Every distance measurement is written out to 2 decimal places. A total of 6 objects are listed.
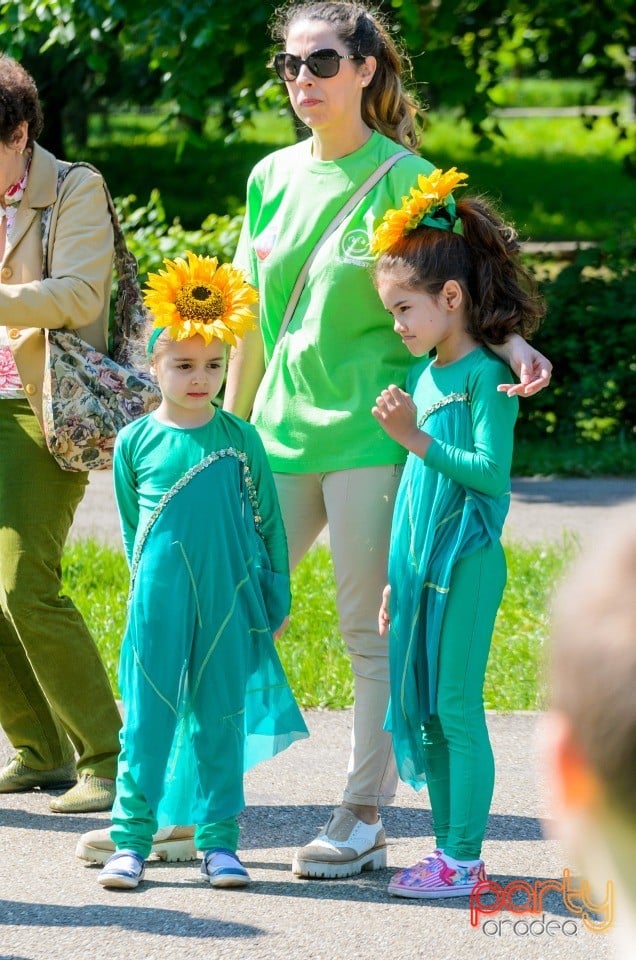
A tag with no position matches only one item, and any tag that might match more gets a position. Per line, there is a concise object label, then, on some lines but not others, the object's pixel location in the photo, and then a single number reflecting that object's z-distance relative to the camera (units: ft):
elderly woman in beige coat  25.20
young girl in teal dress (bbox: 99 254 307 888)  22.82
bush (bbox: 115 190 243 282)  57.41
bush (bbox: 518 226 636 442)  63.26
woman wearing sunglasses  23.57
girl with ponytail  22.35
